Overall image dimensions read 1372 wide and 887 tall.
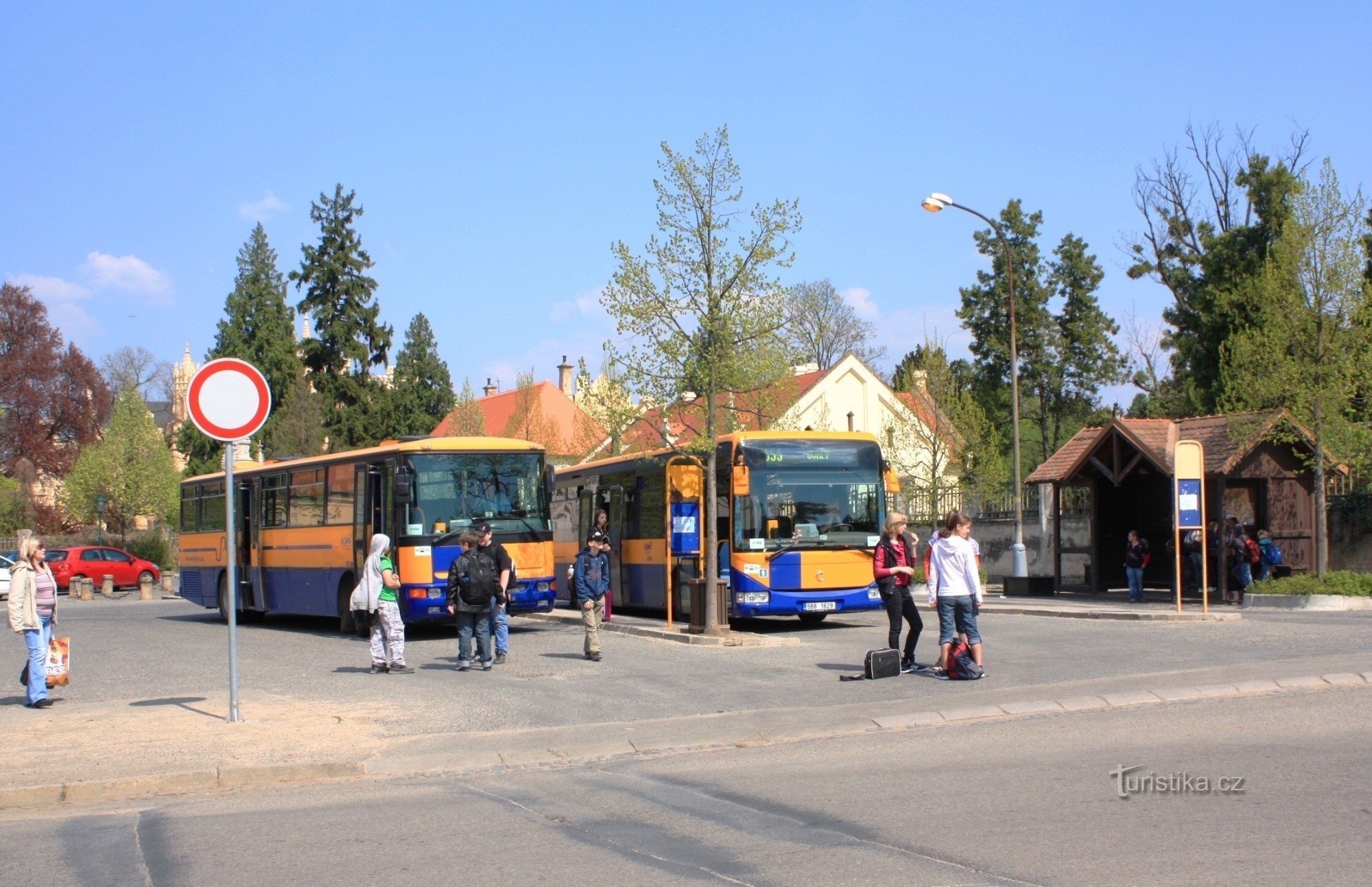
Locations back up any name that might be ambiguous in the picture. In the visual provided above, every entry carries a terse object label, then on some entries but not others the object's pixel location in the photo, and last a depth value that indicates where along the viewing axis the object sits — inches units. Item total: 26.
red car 1759.4
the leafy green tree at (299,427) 2388.0
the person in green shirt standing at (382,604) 613.3
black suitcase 551.2
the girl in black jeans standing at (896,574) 569.3
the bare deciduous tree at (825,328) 2770.7
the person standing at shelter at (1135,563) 1075.3
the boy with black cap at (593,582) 655.1
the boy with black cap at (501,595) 613.6
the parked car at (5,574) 1510.6
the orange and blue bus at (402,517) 770.8
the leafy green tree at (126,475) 2381.9
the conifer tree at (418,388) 2738.7
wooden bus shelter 1045.8
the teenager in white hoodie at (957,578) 534.9
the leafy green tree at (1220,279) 1717.5
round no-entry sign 432.5
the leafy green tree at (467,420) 2176.4
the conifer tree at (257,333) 2856.8
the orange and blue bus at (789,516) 783.1
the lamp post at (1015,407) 1111.6
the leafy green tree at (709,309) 743.1
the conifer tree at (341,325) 2623.0
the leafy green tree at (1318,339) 1027.3
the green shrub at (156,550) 2252.7
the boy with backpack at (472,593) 601.6
